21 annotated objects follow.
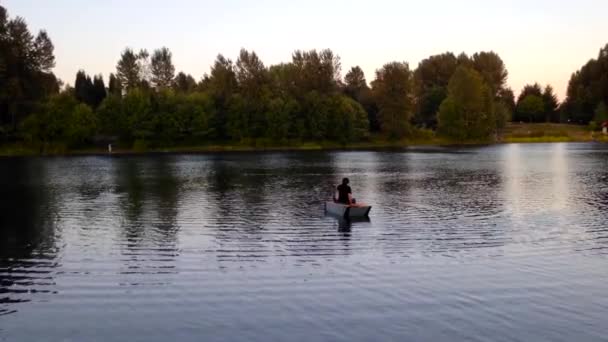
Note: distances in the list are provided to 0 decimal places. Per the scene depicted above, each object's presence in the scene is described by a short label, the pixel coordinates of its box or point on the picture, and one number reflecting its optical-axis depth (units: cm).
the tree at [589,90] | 18438
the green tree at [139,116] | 12862
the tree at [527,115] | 19872
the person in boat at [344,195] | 3316
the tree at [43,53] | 11162
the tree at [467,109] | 14600
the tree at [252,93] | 13700
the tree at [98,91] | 15200
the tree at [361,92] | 15700
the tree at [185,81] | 17364
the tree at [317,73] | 14750
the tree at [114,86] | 14195
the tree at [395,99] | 14512
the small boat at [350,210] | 3200
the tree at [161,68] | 14875
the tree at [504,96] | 18955
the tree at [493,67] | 18688
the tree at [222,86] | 13862
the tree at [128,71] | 14338
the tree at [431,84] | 17450
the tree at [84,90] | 14975
